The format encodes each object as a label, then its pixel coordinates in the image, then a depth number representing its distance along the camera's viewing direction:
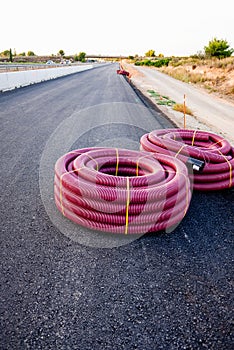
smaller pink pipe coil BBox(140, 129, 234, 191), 5.79
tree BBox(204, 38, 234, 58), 57.25
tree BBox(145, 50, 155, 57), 194.12
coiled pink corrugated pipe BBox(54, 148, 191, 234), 4.21
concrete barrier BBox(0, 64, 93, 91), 19.88
